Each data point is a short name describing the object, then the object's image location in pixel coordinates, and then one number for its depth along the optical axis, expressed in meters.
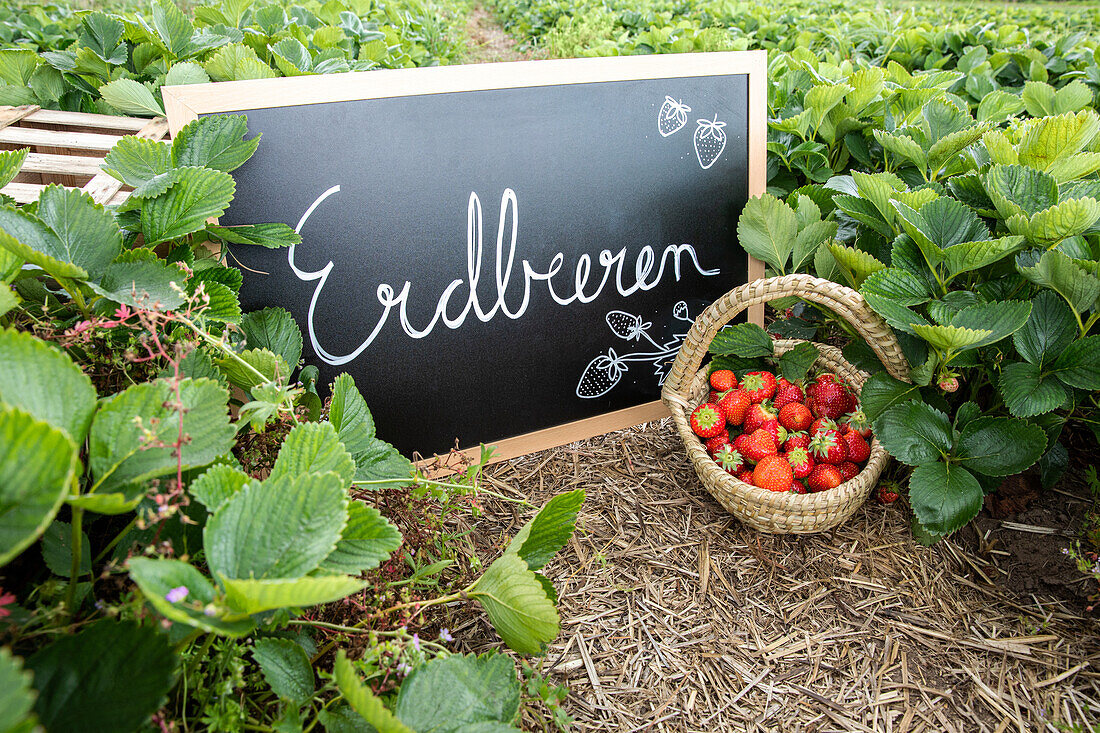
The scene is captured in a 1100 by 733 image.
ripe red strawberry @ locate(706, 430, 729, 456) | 1.46
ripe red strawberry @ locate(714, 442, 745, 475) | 1.40
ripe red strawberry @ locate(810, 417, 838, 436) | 1.40
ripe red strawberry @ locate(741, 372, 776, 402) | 1.49
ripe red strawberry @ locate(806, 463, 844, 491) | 1.35
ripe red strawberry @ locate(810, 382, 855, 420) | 1.47
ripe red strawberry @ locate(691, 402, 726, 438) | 1.45
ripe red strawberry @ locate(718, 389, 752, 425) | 1.48
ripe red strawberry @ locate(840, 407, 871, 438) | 1.39
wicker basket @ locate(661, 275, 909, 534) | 1.26
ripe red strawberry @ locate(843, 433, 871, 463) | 1.39
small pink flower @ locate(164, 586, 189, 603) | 0.52
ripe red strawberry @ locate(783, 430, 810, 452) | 1.41
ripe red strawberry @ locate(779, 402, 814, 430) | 1.44
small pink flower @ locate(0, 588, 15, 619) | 0.52
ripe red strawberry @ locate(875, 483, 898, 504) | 1.44
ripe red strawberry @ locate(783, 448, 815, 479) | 1.37
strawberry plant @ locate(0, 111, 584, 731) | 0.51
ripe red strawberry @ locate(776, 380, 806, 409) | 1.49
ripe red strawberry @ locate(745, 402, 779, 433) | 1.45
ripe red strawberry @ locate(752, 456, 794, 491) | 1.34
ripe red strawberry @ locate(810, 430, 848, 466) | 1.38
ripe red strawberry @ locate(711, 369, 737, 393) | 1.54
